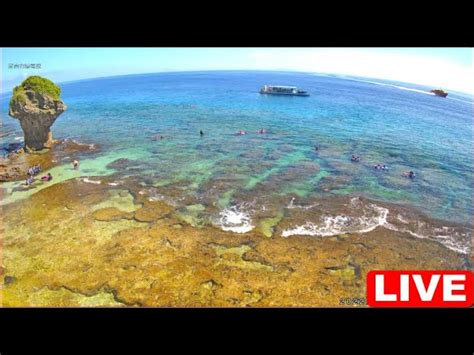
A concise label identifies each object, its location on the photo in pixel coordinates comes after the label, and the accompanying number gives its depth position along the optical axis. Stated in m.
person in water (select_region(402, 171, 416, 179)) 46.16
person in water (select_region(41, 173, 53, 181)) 43.56
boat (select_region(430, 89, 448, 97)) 162.95
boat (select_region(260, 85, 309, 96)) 125.12
